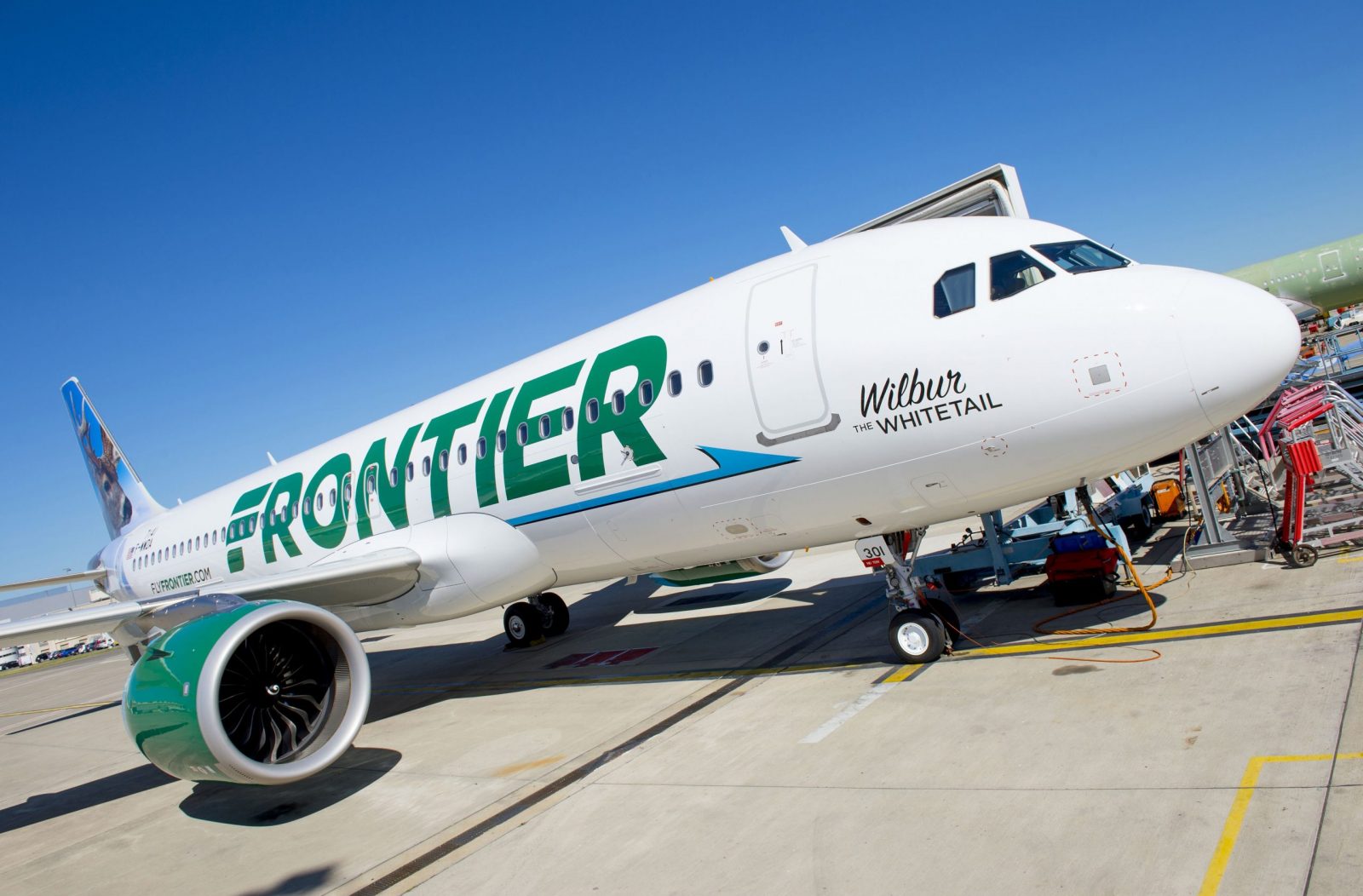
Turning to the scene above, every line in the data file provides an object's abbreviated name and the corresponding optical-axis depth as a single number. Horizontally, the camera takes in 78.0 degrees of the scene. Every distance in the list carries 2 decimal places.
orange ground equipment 13.86
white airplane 6.32
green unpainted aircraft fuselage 39.06
